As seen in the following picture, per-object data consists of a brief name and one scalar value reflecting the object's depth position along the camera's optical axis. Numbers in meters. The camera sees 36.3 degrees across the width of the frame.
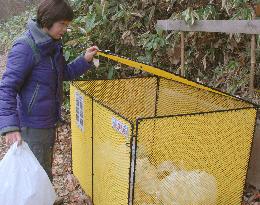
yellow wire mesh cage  2.72
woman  2.75
